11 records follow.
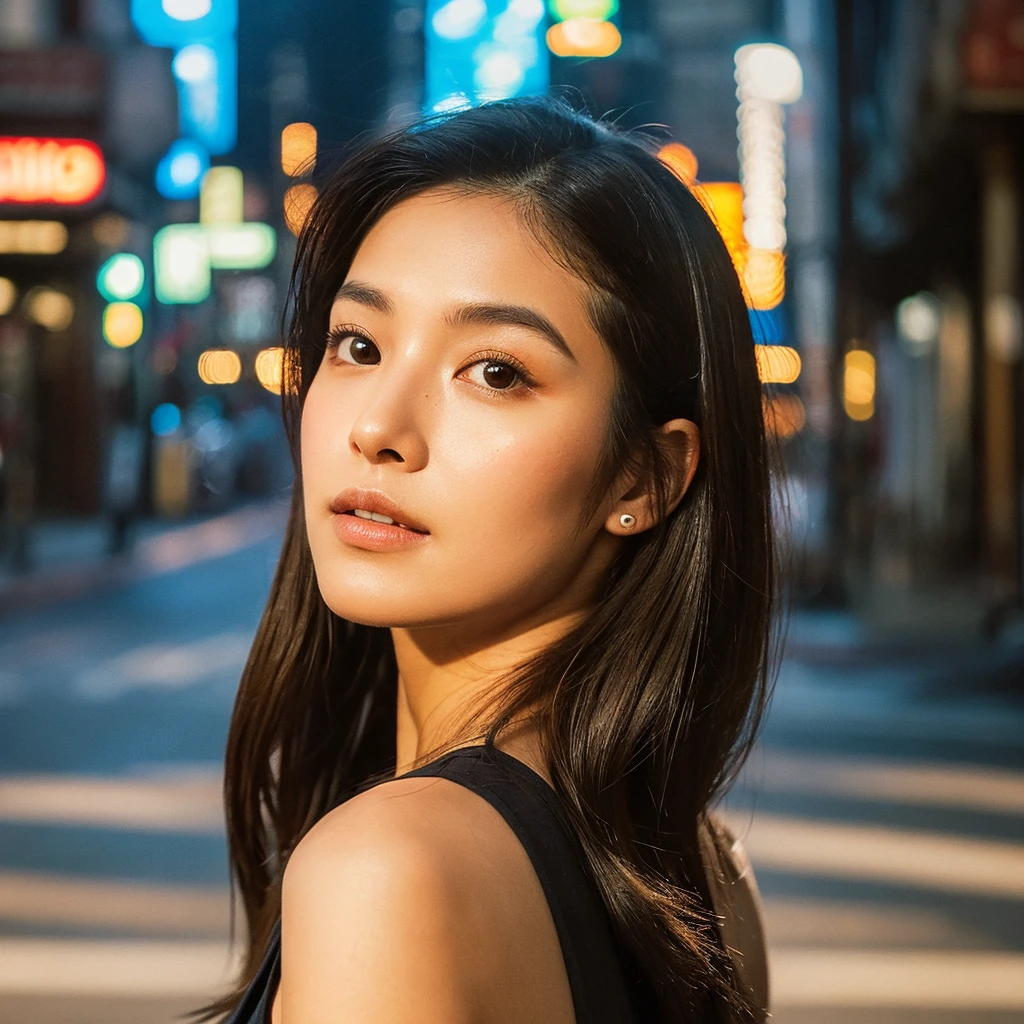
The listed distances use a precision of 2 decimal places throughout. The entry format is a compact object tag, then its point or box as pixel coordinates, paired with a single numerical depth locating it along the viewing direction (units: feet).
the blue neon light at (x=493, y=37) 29.09
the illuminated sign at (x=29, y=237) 73.41
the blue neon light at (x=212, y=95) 96.48
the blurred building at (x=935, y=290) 39.81
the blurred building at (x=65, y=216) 65.16
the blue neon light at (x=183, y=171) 86.17
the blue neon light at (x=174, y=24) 76.25
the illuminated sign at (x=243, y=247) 115.85
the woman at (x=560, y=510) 4.71
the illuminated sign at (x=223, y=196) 115.14
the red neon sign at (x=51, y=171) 64.23
